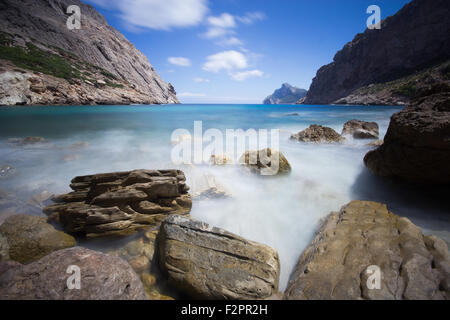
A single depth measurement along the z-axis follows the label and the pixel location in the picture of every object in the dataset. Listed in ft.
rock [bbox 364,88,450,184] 13.69
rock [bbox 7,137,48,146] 34.27
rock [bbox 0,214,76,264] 9.82
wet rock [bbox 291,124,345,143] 36.55
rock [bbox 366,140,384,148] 31.55
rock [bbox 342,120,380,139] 38.68
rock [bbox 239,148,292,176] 22.24
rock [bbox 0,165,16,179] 20.57
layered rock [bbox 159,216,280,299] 8.54
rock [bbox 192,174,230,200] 17.56
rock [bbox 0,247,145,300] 6.76
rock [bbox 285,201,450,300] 7.32
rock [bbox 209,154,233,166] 25.13
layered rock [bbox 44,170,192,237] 12.15
